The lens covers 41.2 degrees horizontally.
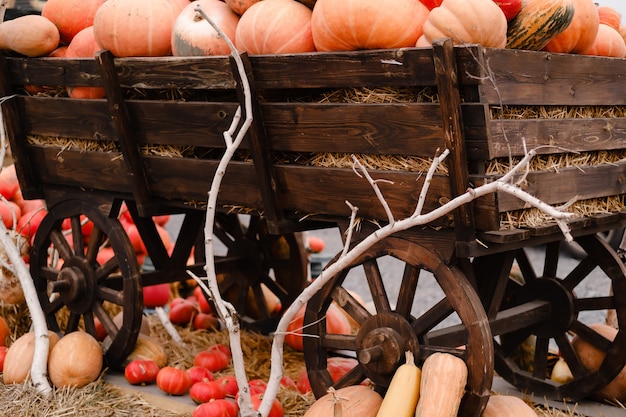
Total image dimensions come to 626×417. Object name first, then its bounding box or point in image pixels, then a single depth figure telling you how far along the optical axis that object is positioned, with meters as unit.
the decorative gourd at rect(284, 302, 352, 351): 4.45
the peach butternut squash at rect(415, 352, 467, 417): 2.64
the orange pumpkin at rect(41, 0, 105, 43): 4.07
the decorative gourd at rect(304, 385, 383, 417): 2.88
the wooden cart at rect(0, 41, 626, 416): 2.67
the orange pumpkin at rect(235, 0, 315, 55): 3.08
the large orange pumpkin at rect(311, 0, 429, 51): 2.80
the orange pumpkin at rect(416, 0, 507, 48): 2.66
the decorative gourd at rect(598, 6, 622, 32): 3.60
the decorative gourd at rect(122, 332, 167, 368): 4.11
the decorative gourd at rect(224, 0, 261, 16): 3.41
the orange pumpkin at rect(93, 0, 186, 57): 3.50
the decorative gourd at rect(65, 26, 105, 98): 3.87
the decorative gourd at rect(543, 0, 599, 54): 3.06
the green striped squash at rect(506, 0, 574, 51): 2.83
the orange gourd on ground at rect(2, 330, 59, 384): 3.92
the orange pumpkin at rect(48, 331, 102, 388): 3.84
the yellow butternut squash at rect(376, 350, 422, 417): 2.72
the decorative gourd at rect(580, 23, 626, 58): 3.29
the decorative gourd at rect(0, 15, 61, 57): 3.94
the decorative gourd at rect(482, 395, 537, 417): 2.85
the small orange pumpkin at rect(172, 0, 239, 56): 3.33
